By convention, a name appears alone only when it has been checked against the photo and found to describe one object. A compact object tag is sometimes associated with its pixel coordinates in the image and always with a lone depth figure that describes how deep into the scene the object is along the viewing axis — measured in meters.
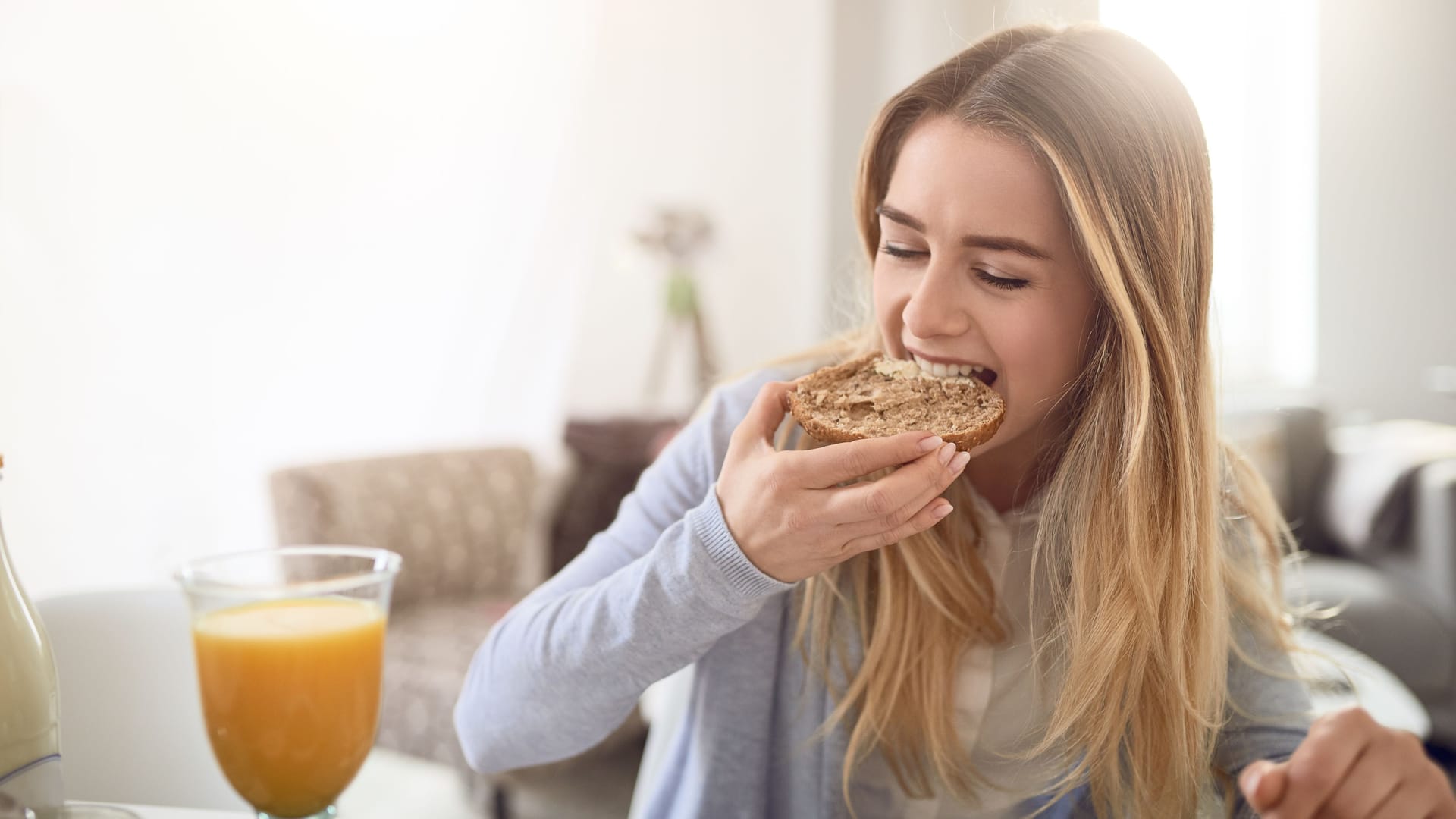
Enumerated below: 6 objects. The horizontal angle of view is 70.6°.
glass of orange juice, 0.73
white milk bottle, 0.73
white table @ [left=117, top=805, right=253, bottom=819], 0.83
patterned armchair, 2.64
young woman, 1.01
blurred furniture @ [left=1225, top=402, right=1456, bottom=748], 3.31
